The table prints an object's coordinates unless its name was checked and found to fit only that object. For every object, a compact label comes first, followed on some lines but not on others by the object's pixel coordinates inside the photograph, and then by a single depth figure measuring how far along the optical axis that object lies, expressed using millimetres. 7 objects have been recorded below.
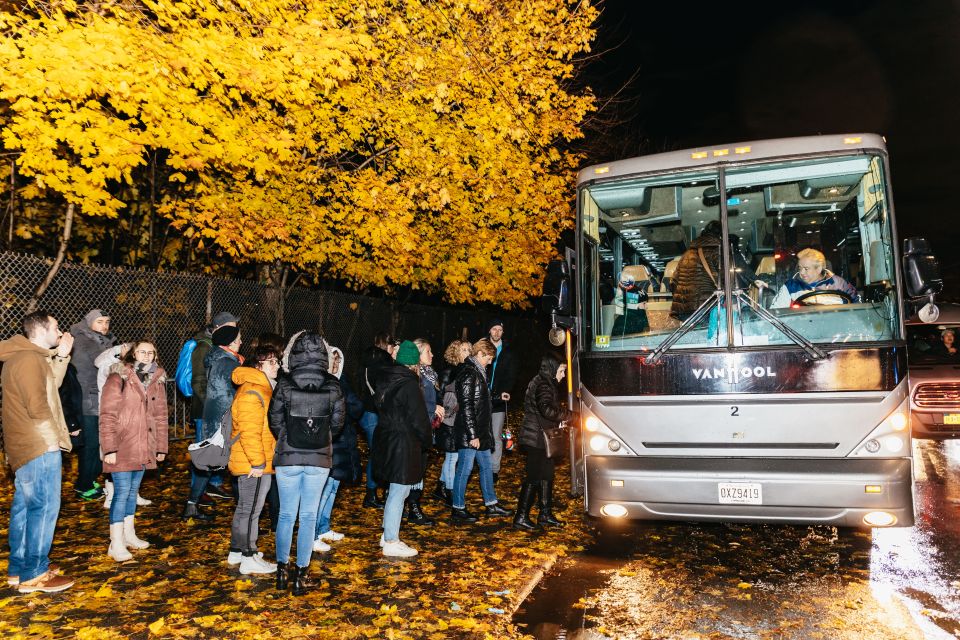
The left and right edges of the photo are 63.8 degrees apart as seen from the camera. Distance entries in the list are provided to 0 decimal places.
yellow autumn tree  7320
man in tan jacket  5305
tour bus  5723
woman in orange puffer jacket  5668
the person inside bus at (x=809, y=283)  6004
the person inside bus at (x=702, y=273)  6137
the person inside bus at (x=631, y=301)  6461
